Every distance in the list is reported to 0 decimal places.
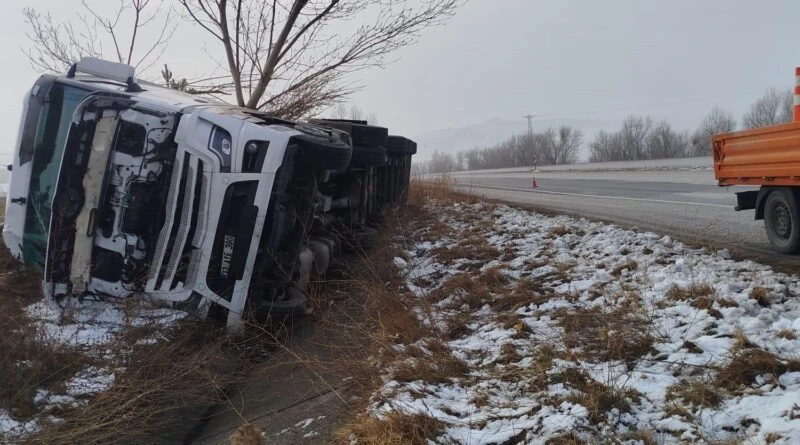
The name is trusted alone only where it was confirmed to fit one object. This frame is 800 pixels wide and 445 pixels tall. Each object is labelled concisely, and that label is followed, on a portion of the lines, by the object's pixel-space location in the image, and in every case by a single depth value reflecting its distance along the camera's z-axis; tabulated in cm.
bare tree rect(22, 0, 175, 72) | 1109
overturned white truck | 487
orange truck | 621
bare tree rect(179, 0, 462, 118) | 1128
